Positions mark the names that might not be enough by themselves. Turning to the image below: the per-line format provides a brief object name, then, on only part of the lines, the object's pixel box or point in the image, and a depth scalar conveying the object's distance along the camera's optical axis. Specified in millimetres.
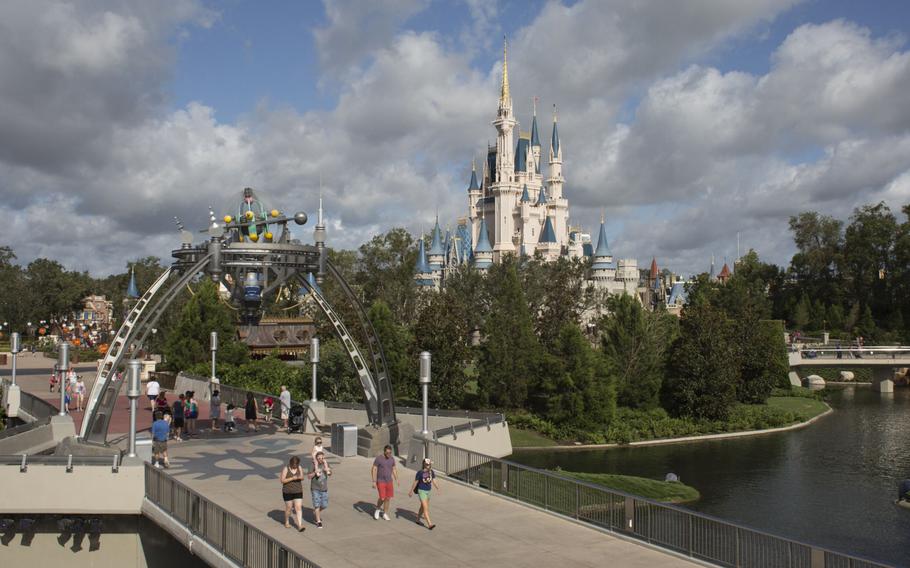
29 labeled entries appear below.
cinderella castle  137625
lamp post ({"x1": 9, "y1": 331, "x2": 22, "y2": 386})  32141
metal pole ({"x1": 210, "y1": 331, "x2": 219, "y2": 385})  40406
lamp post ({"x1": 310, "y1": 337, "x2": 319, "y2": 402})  31359
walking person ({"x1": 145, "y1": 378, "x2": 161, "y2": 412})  30719
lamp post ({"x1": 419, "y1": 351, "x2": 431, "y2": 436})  21984
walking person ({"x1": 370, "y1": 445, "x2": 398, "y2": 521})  16453
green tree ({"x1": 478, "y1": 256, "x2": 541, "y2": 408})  51344
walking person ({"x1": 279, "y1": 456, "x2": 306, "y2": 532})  15445
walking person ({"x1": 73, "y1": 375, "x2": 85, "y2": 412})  35594
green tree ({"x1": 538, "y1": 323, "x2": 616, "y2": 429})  48938
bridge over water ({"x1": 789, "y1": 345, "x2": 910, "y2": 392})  74125
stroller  28266
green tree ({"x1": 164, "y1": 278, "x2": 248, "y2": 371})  54188
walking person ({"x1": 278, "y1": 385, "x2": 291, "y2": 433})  29091
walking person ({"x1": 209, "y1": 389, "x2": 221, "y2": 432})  29281
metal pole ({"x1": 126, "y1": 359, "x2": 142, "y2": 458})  18984
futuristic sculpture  20875
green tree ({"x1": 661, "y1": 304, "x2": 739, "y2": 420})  53438
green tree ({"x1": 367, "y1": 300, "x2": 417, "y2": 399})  50156
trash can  23266
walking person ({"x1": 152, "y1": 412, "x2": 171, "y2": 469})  20609
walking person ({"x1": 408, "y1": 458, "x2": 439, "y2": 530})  16031
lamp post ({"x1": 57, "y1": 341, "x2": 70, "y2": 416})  23516
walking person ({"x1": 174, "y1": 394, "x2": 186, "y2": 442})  26719
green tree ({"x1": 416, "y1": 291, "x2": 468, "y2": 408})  48875
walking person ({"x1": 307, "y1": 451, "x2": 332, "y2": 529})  15992
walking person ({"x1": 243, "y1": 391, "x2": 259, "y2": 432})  29167
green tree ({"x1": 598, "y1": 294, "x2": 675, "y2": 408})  55312
